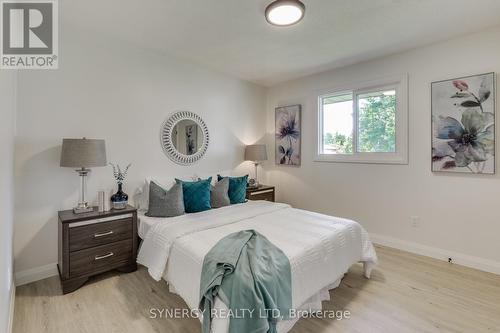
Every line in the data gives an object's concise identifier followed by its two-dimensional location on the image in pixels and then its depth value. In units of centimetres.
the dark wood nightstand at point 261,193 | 395
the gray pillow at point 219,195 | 325
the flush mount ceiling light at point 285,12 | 208
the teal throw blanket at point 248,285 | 137
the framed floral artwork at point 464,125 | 261
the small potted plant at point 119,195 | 270
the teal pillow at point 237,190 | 345
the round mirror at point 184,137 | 336
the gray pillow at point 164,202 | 272
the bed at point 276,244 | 175
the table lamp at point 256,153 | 420
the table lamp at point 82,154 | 232
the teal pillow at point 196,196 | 295
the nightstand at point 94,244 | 225
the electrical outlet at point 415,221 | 314
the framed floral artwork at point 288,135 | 434
